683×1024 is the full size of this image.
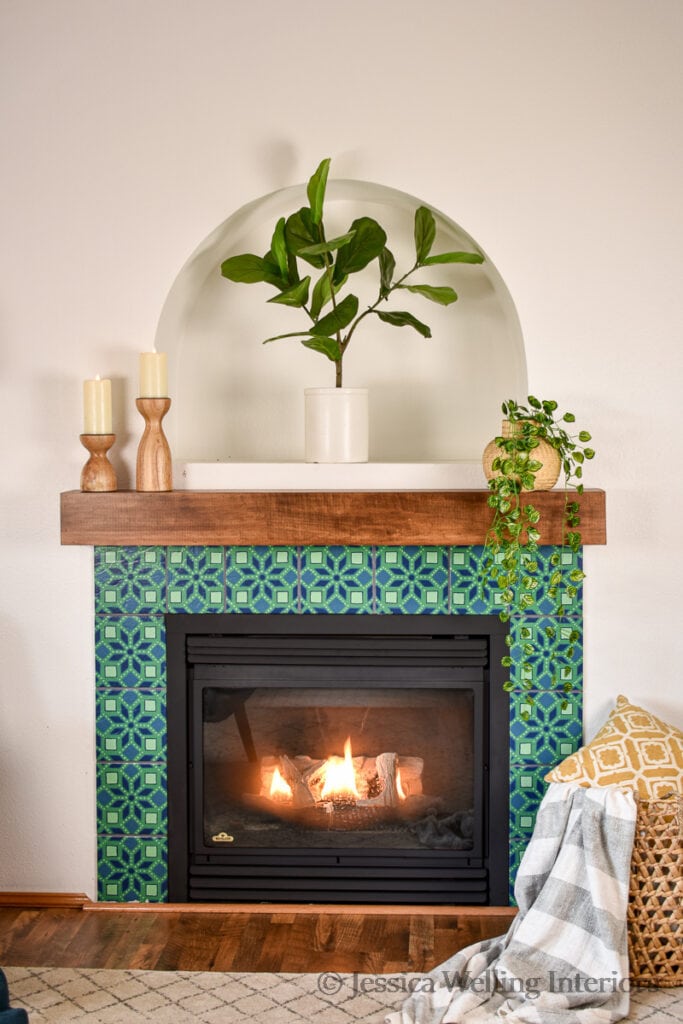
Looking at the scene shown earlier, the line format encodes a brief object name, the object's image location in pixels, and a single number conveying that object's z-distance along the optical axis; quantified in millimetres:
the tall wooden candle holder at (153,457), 2773
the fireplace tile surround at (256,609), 2859
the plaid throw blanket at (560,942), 2357
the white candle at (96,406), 2740
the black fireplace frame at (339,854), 2879
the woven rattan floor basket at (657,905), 2523
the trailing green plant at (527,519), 2576
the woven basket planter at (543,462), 2654
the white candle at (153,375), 2740
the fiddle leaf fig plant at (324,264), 2705
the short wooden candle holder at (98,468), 2773
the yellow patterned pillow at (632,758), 2605
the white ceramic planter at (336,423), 2785
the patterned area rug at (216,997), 2377
